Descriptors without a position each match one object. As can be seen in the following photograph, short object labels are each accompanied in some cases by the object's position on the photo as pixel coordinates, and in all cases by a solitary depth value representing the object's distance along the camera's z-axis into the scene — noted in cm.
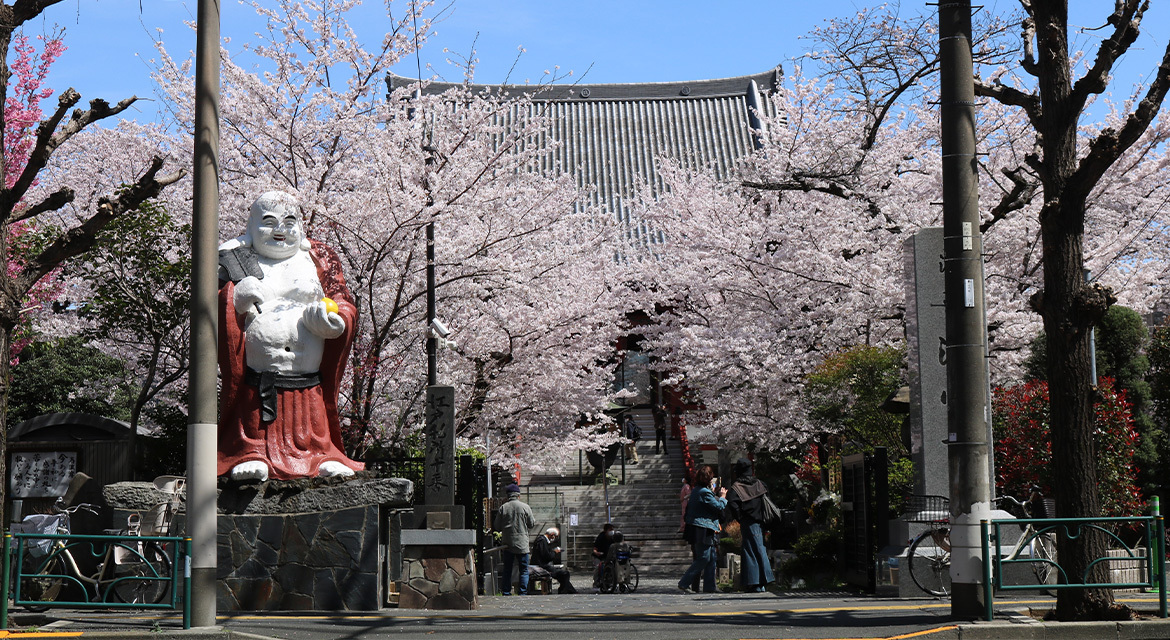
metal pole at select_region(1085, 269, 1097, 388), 1568
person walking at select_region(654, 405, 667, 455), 3036
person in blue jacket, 1390
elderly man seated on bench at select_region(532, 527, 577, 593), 1742
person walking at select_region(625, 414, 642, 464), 3206
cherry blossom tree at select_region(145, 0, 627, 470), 1547
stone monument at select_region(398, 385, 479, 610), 1088
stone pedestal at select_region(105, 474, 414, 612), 1027
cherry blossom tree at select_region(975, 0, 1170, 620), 845
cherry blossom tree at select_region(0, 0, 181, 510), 838
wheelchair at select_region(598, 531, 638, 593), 1702
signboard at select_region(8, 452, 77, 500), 1585
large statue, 1063
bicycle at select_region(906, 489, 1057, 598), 1061
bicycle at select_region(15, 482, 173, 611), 1023
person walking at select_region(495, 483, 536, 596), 1544
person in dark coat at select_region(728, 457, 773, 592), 1303
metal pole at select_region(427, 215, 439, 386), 1458
